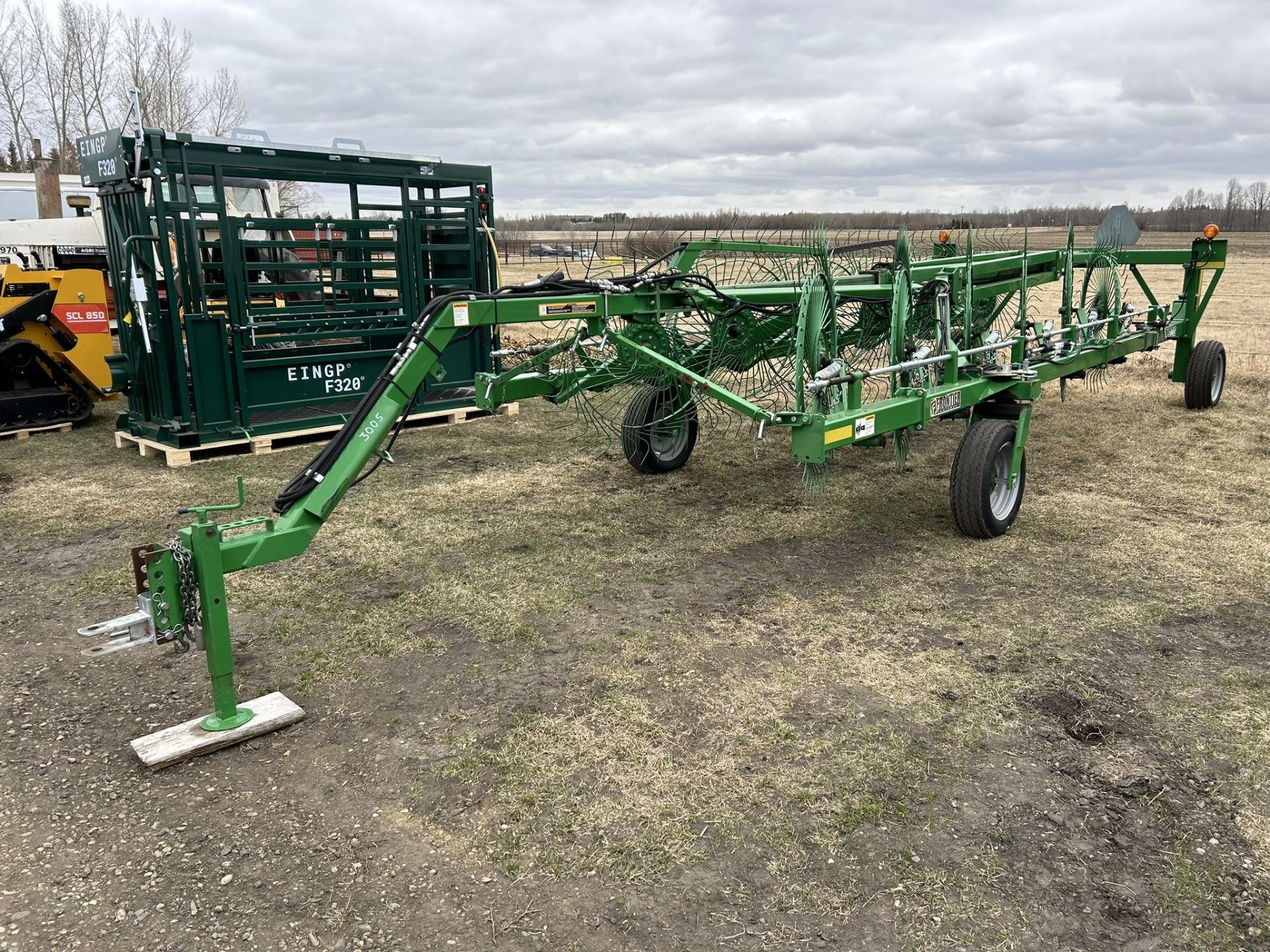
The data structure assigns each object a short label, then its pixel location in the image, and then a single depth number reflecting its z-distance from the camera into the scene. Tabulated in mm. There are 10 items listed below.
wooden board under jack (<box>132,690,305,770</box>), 3178
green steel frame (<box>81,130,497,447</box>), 7133
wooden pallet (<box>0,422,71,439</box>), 8211
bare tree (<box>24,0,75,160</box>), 27438
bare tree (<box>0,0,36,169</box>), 26922
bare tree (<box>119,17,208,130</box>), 26938
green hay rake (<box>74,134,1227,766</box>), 3357
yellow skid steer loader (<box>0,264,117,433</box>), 8117
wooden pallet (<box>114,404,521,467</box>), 7277
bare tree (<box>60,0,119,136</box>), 27188
